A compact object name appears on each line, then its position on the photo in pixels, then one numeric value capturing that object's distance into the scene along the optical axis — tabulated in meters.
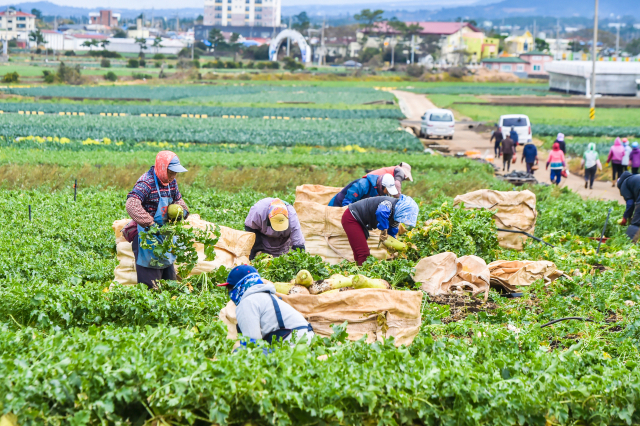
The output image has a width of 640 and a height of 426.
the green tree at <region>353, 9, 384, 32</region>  146.75
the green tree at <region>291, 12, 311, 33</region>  176.77
